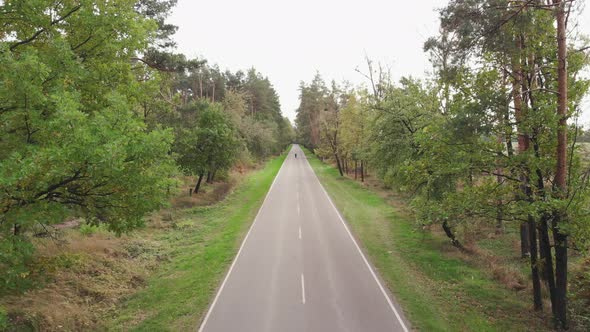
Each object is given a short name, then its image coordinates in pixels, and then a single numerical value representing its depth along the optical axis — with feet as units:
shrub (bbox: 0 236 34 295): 23.18
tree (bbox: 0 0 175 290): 24.20
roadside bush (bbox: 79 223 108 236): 56.44
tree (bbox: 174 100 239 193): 99.86
